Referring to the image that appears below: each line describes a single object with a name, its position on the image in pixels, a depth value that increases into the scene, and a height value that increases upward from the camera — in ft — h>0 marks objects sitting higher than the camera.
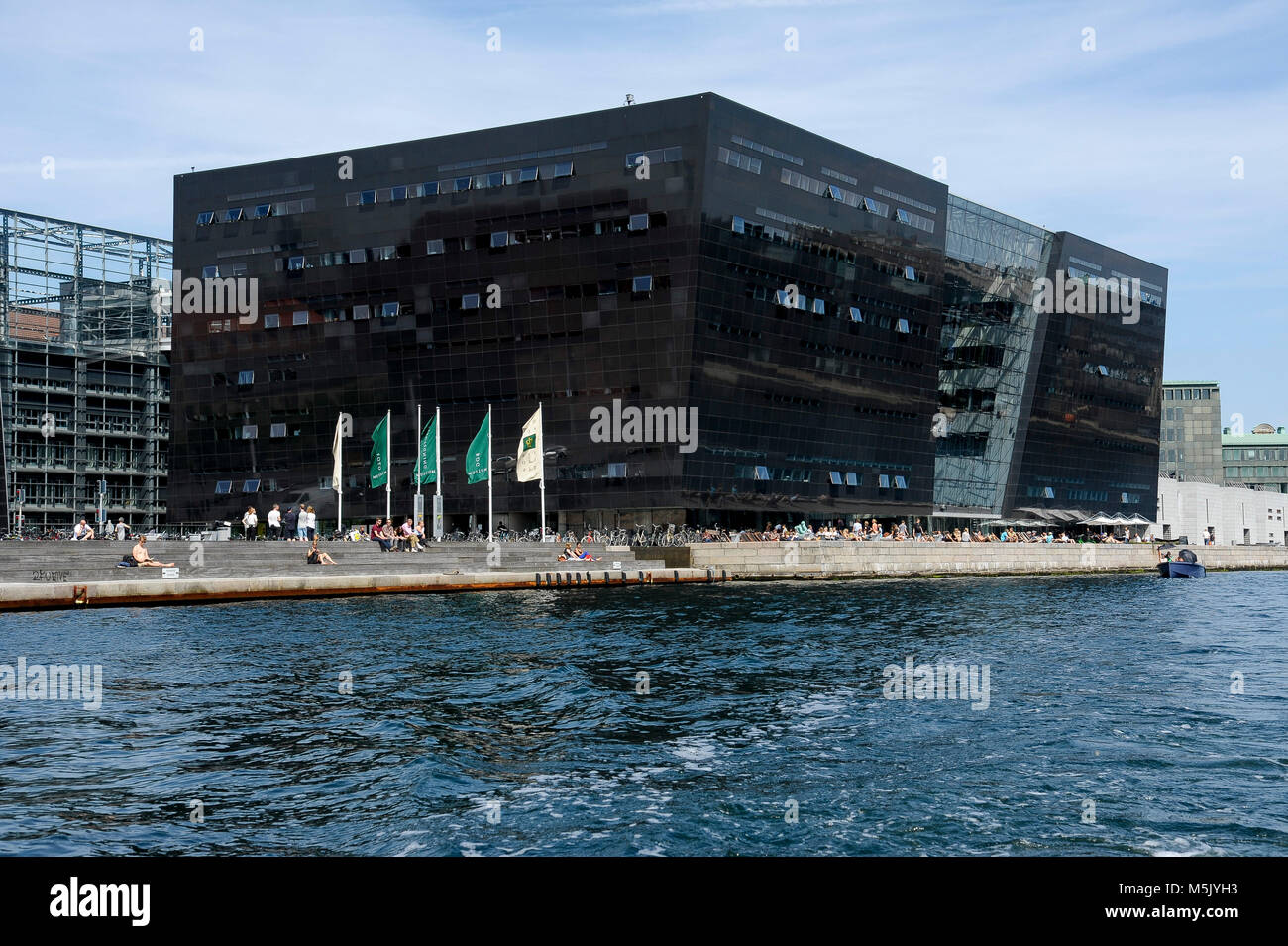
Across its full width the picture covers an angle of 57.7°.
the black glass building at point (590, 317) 286.46 +46.42
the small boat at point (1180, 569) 291.99 -18.52
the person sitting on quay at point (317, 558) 186.50 -10.72
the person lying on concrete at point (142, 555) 159.94 -8.91
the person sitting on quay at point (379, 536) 201.88 -7.97
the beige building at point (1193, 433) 645.92 +34.47
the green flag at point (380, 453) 230.48 +7.72
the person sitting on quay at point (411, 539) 205.36 -8.54
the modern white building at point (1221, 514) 500.33 -8.59
